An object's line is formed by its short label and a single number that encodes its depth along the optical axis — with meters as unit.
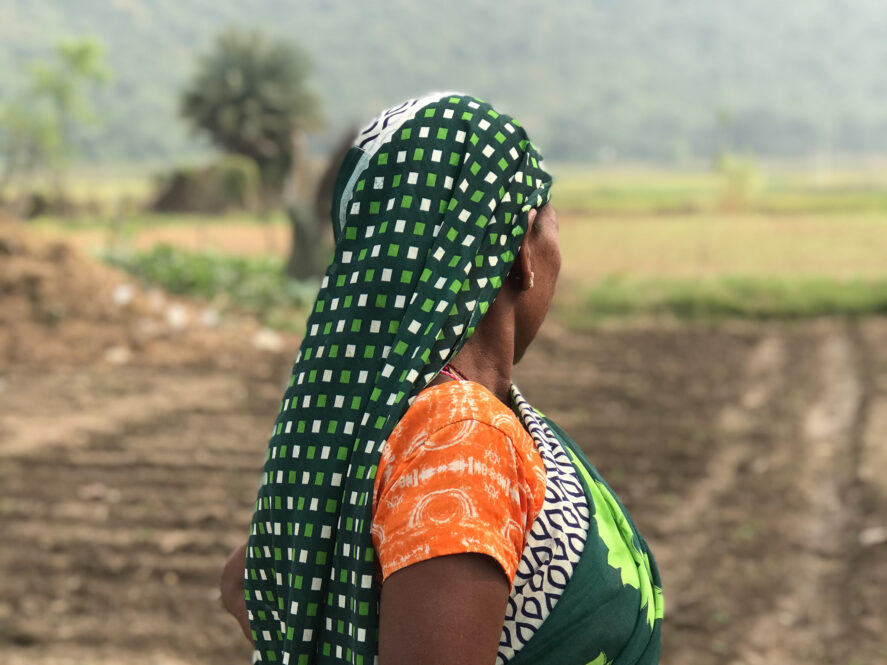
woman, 0.91
